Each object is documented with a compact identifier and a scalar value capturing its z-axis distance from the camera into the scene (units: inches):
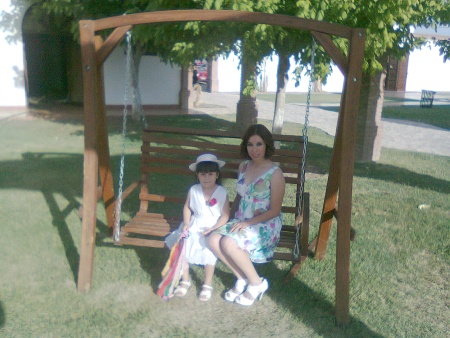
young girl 148.3
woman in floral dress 144.3
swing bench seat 153.5
